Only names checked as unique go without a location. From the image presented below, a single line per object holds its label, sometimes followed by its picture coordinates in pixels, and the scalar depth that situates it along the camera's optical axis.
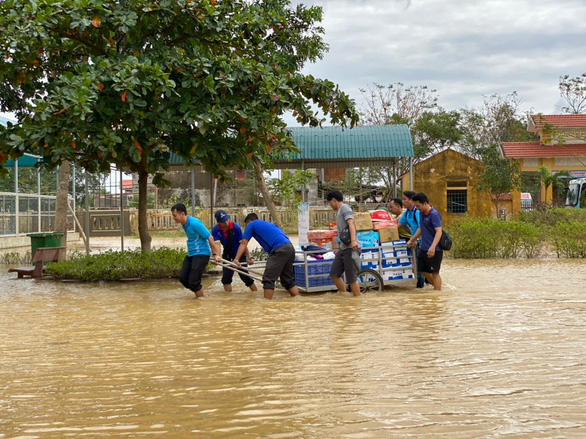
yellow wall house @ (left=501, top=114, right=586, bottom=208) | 36.59
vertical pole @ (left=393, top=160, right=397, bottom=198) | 24.93
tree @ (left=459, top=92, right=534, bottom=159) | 52.34
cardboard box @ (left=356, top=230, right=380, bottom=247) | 12.67
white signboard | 17.20
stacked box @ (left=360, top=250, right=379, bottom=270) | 12.44
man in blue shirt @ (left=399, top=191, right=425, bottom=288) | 12.80
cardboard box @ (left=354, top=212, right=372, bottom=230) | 12.66
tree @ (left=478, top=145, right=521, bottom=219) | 35.94
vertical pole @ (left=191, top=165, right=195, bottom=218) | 19.84
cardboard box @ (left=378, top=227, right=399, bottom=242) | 12.73
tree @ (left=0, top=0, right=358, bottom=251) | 13.40
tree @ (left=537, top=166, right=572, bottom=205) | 37.53
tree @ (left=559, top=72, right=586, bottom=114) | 42.59
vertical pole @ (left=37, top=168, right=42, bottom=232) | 28.68
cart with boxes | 12.29
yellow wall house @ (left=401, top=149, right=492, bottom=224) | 37.47
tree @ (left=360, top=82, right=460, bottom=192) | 48.50
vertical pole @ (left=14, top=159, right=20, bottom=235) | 25.95
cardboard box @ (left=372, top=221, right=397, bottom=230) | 12.79
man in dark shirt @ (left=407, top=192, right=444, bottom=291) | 11.81
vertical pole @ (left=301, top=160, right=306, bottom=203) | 28.14
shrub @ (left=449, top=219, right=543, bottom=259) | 20.03
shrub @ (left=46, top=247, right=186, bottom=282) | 15.90
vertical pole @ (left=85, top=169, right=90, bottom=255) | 18.17
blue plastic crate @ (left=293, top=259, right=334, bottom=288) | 12.26
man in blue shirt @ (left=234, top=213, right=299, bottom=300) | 11.78
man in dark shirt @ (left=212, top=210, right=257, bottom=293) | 13.20
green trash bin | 19.11
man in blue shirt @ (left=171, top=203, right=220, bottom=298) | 12.04
